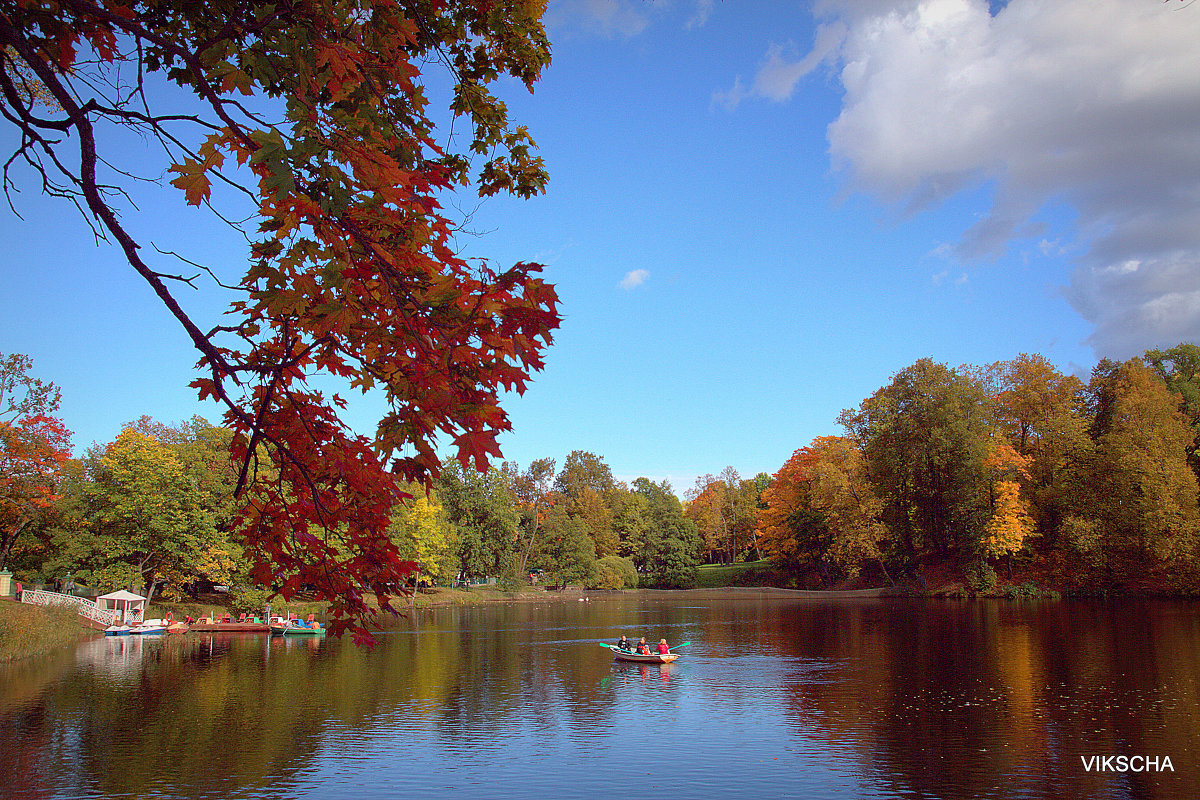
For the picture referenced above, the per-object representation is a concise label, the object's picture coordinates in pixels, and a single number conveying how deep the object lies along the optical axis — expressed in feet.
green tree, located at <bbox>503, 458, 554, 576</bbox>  261.24
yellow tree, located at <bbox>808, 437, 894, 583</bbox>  179.42
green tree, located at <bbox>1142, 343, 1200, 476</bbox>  157.07
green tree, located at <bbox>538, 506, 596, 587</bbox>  241.14
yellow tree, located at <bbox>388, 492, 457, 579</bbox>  184.75
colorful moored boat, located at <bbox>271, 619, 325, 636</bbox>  128.26
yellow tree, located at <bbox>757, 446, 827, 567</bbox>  208.33
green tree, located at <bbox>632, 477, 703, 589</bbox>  254.06
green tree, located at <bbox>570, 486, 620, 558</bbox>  270.26
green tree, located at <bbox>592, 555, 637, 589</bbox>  247.09
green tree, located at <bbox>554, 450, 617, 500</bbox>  359.05
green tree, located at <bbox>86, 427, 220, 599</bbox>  125.08
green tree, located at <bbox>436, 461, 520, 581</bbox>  218.59
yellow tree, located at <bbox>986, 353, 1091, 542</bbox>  153.07
